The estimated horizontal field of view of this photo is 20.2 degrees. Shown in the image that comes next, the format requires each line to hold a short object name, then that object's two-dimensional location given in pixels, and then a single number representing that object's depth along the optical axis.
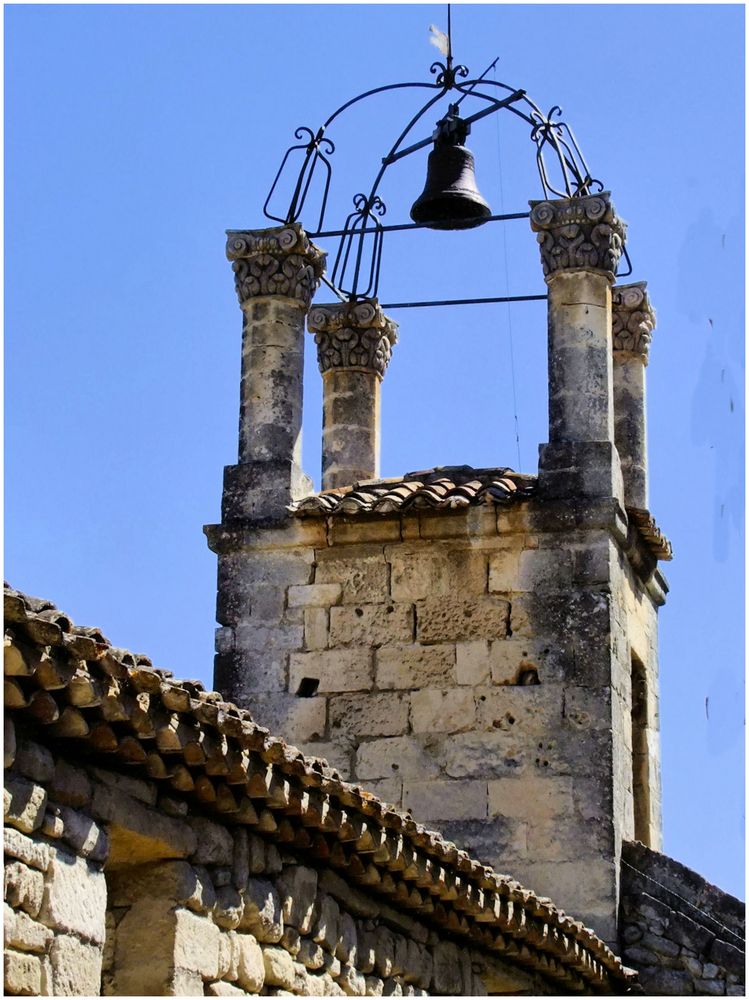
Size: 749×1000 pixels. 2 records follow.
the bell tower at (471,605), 11.97
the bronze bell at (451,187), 13.21
